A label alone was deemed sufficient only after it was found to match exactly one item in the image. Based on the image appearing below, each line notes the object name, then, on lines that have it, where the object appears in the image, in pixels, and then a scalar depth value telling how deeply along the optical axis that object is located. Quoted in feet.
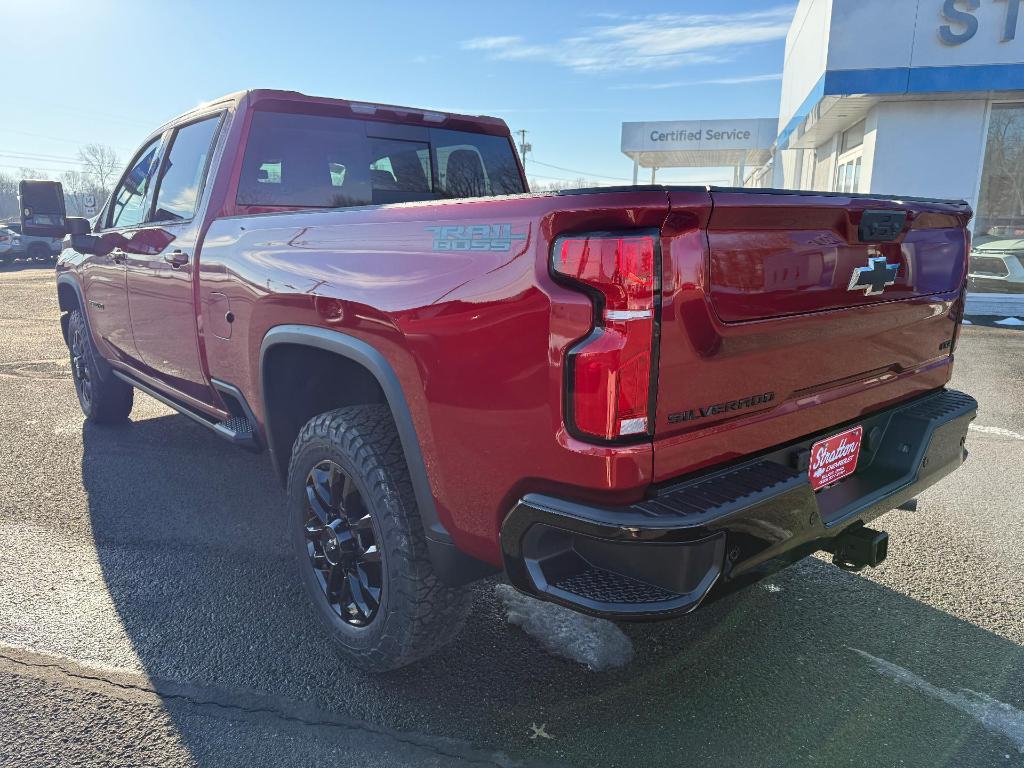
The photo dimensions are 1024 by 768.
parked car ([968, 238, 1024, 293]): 37.27
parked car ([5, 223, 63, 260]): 78.48
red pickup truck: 5.48
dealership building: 38.17
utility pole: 173.96
